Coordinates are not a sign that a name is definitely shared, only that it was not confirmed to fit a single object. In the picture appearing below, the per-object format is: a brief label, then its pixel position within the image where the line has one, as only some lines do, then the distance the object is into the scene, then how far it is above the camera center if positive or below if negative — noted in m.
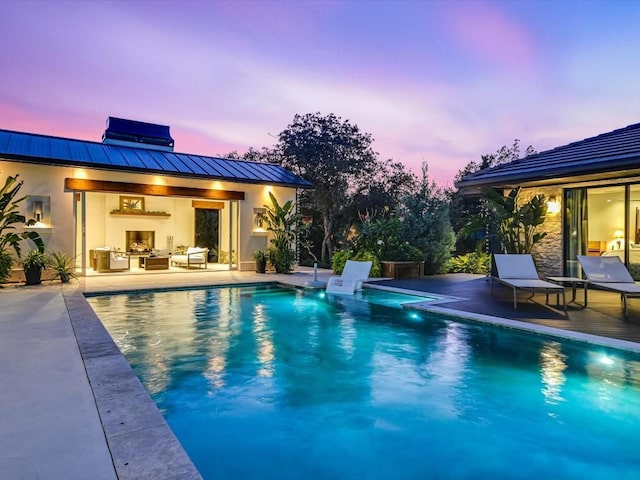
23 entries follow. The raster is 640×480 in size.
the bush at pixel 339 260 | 14.91 -0.66
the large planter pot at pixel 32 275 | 11.73 -0.96
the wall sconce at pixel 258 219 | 16.61 +0.86
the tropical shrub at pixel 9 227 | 10.98 +0.39
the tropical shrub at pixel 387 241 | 14.18 +0.01
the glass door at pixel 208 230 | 21.53 +0.55
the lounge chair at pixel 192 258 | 17.62 -0.74
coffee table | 16.83 -0.89
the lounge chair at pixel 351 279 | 11.30 -1.02
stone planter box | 13.79 -0.90
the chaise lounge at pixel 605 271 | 8.18 -0.58
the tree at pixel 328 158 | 22.86 +4.54
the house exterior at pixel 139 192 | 12.75 +1.77
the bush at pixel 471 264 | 15.44 -0.83
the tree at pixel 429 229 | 14.55 +0.43
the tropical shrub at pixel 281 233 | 15.67 +0.30
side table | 8.36 -0.84
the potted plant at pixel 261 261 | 15.64 -0.73
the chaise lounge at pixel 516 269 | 8.98 -0.59
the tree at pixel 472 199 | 20.67 +2.42
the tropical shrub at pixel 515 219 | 10.77 +0.60
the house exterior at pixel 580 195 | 9.87 +1.22
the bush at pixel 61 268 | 12.32 -0.80
